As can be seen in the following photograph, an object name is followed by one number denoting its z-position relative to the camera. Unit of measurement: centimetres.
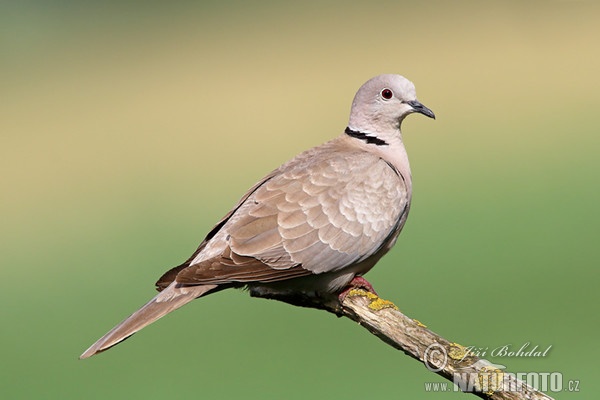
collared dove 832
